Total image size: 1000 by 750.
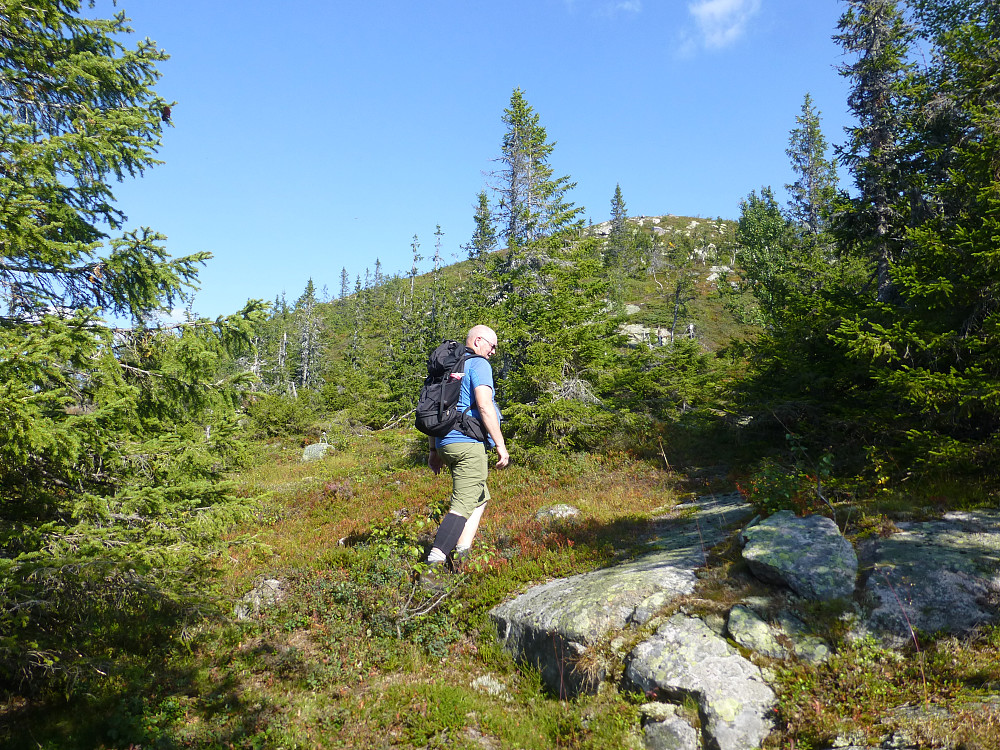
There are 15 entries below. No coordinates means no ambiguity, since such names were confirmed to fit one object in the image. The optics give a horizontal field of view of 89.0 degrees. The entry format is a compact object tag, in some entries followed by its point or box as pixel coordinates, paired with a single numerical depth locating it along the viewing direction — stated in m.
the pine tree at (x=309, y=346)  66.29
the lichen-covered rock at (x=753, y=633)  4.07
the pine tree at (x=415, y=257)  76.96
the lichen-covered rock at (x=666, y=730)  3.61
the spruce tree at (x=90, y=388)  4.11
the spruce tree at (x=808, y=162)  43.75
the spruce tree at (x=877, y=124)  13.80
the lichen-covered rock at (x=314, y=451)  24.20
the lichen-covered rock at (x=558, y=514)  8.31
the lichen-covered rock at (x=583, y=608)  4.63
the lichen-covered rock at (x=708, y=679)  3.53
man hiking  5.65
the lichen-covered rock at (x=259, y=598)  6.40
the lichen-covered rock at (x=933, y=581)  3.98
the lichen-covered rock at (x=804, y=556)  4.48
